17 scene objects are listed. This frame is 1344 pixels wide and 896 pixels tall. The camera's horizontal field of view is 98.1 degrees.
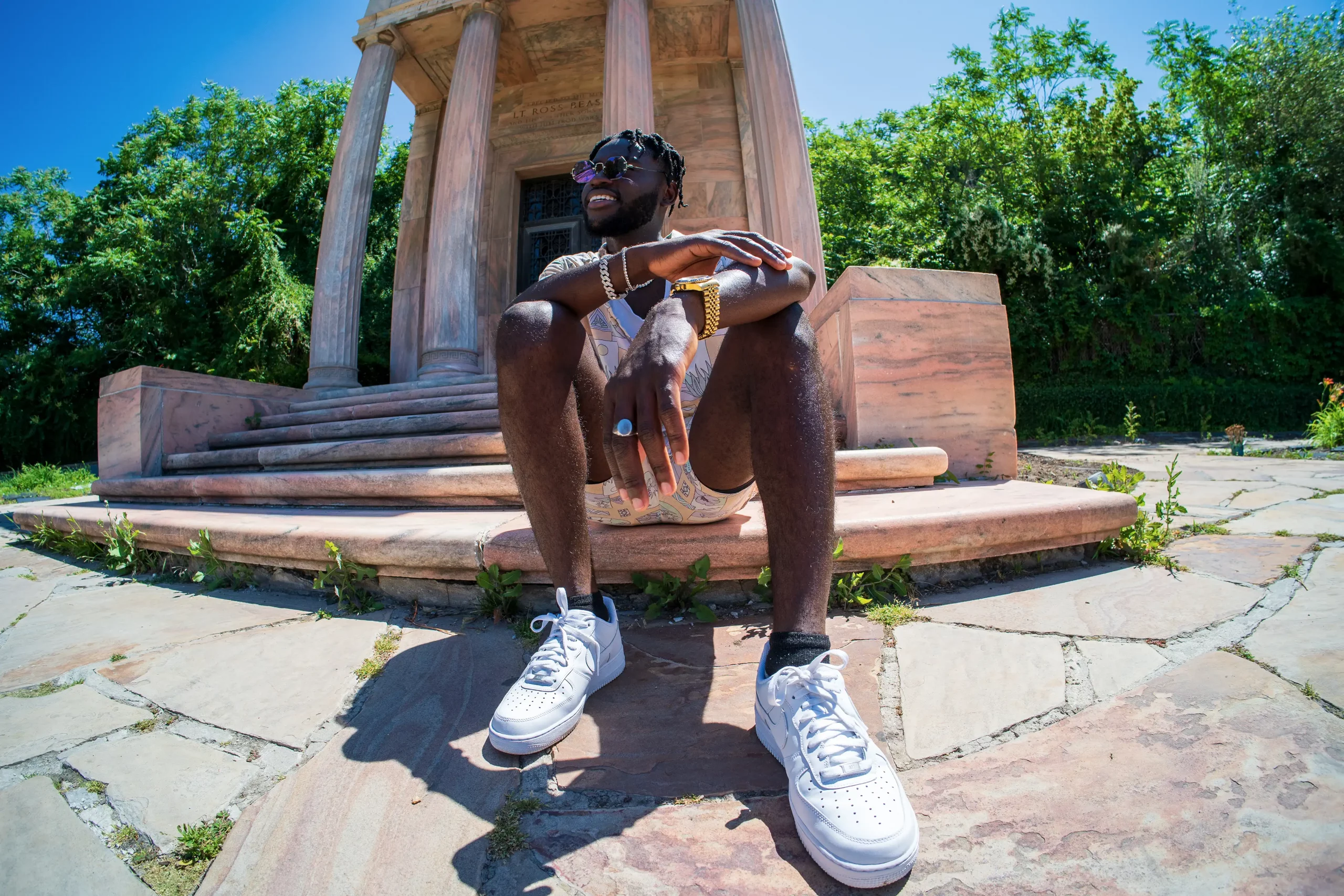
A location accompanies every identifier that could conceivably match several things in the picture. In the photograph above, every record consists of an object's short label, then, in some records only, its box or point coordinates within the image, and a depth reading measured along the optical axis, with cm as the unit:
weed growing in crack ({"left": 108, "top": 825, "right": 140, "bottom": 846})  92
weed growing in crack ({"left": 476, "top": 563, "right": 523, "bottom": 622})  177
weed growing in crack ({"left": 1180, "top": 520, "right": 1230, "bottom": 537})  241
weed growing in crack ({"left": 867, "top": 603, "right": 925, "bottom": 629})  161
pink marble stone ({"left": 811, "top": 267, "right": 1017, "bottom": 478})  304
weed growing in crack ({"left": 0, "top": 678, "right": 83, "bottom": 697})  145
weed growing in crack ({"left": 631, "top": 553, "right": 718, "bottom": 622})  168
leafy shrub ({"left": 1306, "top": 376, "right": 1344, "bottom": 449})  715
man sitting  93
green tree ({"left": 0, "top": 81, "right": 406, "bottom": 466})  1180
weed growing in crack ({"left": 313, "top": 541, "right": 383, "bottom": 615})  197
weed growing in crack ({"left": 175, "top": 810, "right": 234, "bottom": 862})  89
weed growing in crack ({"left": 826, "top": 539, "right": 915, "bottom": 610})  174
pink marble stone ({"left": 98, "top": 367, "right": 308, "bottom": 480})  466
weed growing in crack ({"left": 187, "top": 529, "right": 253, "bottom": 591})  237
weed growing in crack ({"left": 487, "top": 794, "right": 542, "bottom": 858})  88
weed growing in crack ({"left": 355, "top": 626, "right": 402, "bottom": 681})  146
